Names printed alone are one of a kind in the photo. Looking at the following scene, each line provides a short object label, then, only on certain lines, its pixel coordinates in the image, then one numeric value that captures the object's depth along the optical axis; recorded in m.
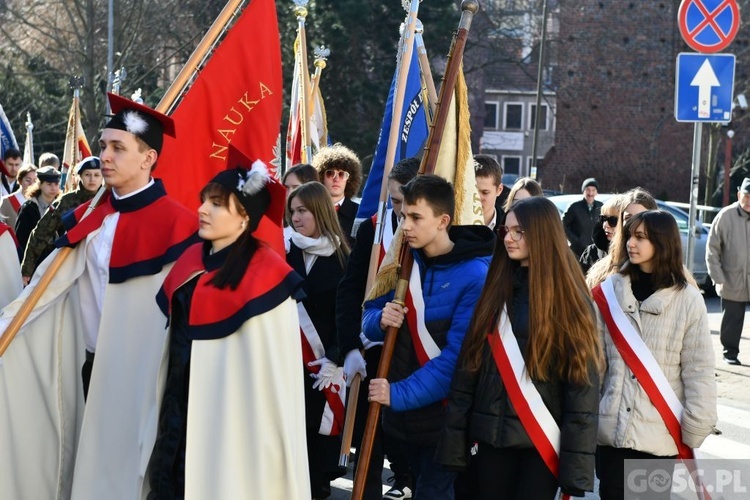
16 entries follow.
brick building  44.03
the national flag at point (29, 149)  18.73
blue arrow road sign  11.14
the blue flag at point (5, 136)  16.09
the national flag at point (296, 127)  10.67
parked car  20.27
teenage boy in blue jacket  5.41
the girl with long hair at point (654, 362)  5.59
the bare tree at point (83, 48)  30.47
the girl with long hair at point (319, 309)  7.10
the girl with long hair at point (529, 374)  4.90
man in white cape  5.72
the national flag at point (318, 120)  12.11
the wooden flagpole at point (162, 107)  5.88
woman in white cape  4.84
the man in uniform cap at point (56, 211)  10.37
